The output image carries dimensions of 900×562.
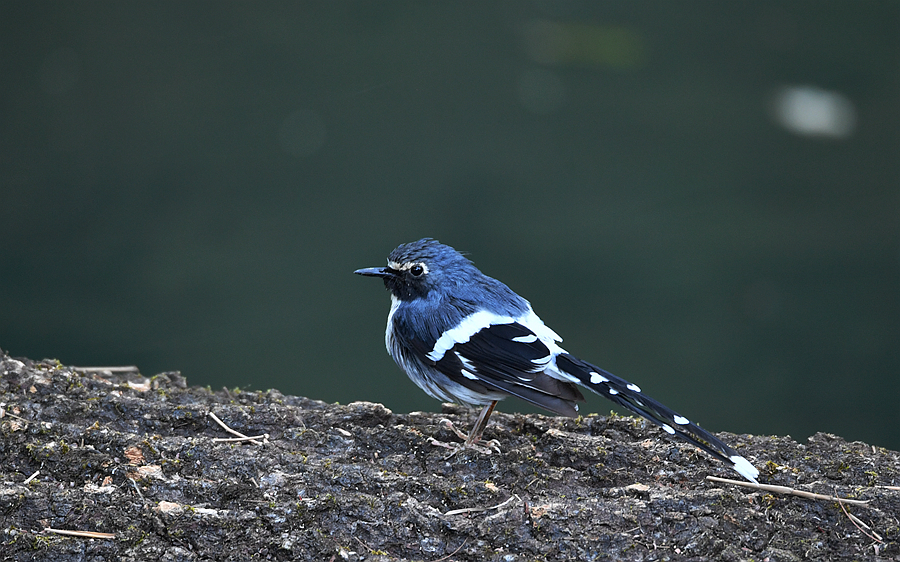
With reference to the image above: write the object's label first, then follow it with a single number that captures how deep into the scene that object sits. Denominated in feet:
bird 17.28
